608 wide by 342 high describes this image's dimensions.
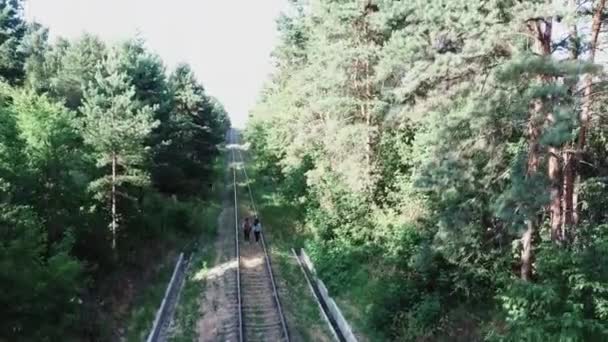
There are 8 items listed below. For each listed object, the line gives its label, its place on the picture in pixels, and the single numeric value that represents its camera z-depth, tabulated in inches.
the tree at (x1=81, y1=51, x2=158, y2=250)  879.7
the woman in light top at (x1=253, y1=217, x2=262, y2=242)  1182.8
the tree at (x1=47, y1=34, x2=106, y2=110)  1835.6
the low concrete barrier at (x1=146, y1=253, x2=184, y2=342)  671.8
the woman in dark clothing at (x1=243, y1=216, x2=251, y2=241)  1184.1
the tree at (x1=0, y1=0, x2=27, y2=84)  1496.4
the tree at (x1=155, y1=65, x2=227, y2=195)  1294.3
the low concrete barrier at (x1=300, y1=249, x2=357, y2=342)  649.9
